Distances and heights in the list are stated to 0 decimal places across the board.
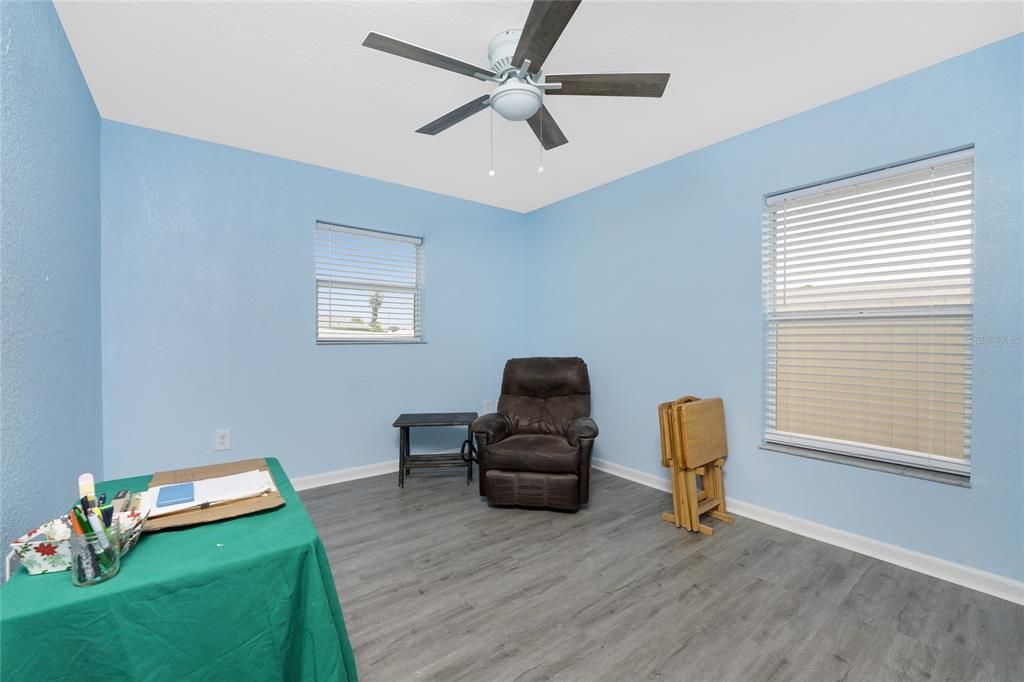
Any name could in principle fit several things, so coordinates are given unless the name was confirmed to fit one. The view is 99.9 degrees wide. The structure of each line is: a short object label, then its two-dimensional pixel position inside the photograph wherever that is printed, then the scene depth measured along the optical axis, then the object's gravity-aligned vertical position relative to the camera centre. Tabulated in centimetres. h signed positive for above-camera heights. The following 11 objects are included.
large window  216 +12
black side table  339 -95
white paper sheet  115 -45
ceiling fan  149 +102
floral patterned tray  88 -44
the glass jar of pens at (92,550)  85 -43
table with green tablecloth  79 -56
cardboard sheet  107 -45
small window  349 +44
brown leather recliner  288 -76
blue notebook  117 -45
